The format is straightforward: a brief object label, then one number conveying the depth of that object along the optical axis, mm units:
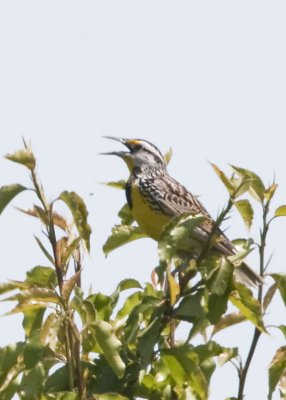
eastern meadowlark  8984
